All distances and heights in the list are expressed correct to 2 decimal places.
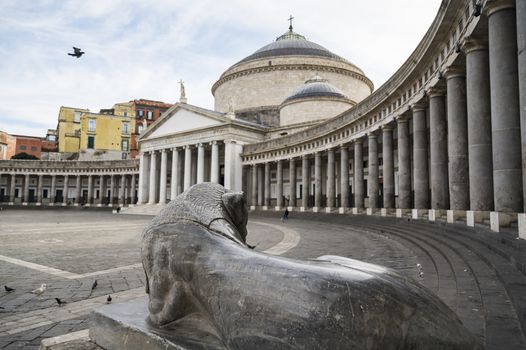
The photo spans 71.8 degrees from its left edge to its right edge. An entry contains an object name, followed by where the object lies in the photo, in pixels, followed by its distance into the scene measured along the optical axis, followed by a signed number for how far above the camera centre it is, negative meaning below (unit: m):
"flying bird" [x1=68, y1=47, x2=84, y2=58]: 16.84 +6.59
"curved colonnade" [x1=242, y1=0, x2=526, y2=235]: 8.18 +2.74
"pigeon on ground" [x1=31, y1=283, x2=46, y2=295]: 6.16 -1.66
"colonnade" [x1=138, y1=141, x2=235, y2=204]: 41.44 +3.33
